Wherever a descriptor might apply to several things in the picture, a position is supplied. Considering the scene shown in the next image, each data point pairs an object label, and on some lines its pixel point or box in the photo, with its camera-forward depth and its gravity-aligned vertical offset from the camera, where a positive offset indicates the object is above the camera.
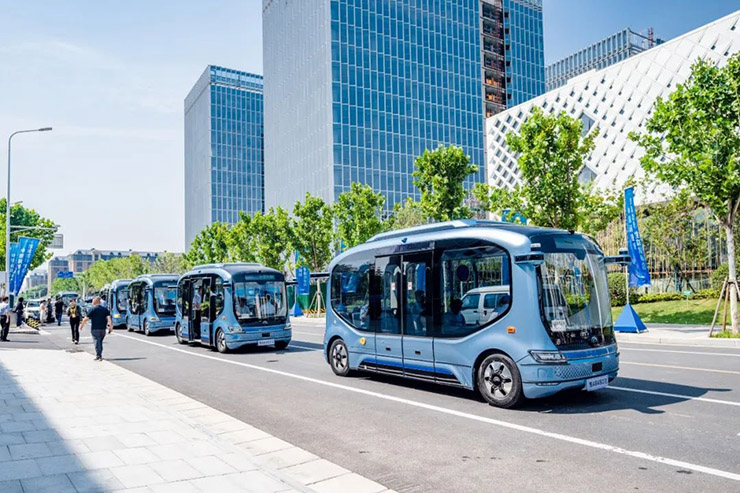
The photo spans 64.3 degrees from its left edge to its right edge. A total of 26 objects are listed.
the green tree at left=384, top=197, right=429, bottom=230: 48.78 +5.84
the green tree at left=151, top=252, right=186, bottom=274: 96.81 +5.11
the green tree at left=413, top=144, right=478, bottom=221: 30.03 +5.42
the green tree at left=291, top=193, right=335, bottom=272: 42.59 +4.15
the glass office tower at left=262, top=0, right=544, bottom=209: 69.75 +25.32
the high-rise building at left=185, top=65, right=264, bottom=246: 104.25 +26.64
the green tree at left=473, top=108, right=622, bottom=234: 24.67 +4.78
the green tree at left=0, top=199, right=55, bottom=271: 64.69 +8.25
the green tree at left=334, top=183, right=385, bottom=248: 38.78 +5.01
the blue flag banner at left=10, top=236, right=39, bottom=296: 37.50 +2.44
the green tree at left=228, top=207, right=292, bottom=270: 46.34 +4.49
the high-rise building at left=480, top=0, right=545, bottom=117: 88.75 +35.51
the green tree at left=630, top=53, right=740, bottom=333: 18.47 +4.53
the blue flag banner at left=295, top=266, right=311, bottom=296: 38.94 +0.72
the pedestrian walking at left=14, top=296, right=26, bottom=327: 31.21 -0.79
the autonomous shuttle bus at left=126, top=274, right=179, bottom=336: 27.23 -0.41
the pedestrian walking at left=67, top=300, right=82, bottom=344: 21.97 -0.87
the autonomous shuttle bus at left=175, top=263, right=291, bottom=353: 17.55 -0.45
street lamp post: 36.03 +4.41
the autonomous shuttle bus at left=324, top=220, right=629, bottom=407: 8.62 -0.41
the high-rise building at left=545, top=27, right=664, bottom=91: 120.56 +48.71
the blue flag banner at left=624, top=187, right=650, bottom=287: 22.94 +1.32
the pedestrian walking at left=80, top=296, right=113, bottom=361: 16.36 -0.72
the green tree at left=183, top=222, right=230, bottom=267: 60.20 +5.03
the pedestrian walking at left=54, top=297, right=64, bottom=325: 41.19 -0.89
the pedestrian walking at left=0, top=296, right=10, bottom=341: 24.36 -0.84
